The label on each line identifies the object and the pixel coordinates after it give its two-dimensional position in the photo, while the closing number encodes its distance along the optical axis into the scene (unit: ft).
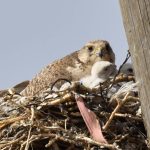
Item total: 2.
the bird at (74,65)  34.14
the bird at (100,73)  27.76
